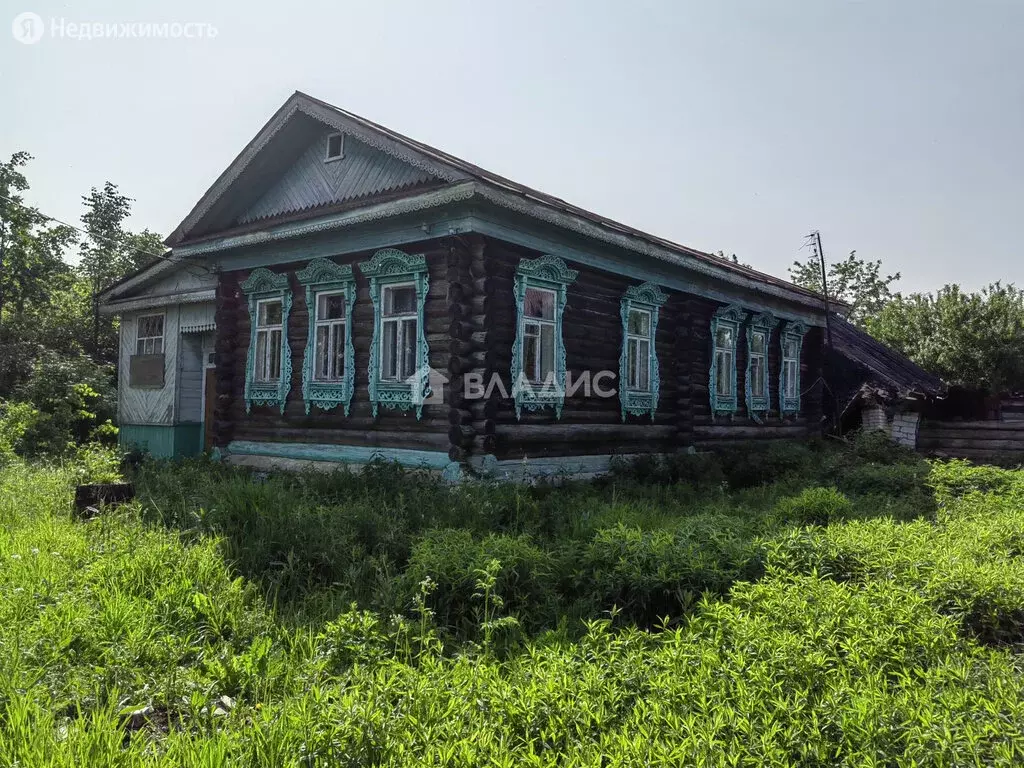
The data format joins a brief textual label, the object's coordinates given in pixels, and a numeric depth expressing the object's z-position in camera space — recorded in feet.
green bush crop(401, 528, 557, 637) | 15.17
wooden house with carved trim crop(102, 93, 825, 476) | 28.35
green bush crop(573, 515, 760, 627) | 15.38
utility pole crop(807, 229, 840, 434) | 54.13
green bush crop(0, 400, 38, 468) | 38.55
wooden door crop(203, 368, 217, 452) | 44.70
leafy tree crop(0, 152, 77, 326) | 66.80
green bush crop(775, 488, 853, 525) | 23.11
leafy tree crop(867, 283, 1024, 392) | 64.75
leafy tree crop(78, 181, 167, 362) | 87.45
